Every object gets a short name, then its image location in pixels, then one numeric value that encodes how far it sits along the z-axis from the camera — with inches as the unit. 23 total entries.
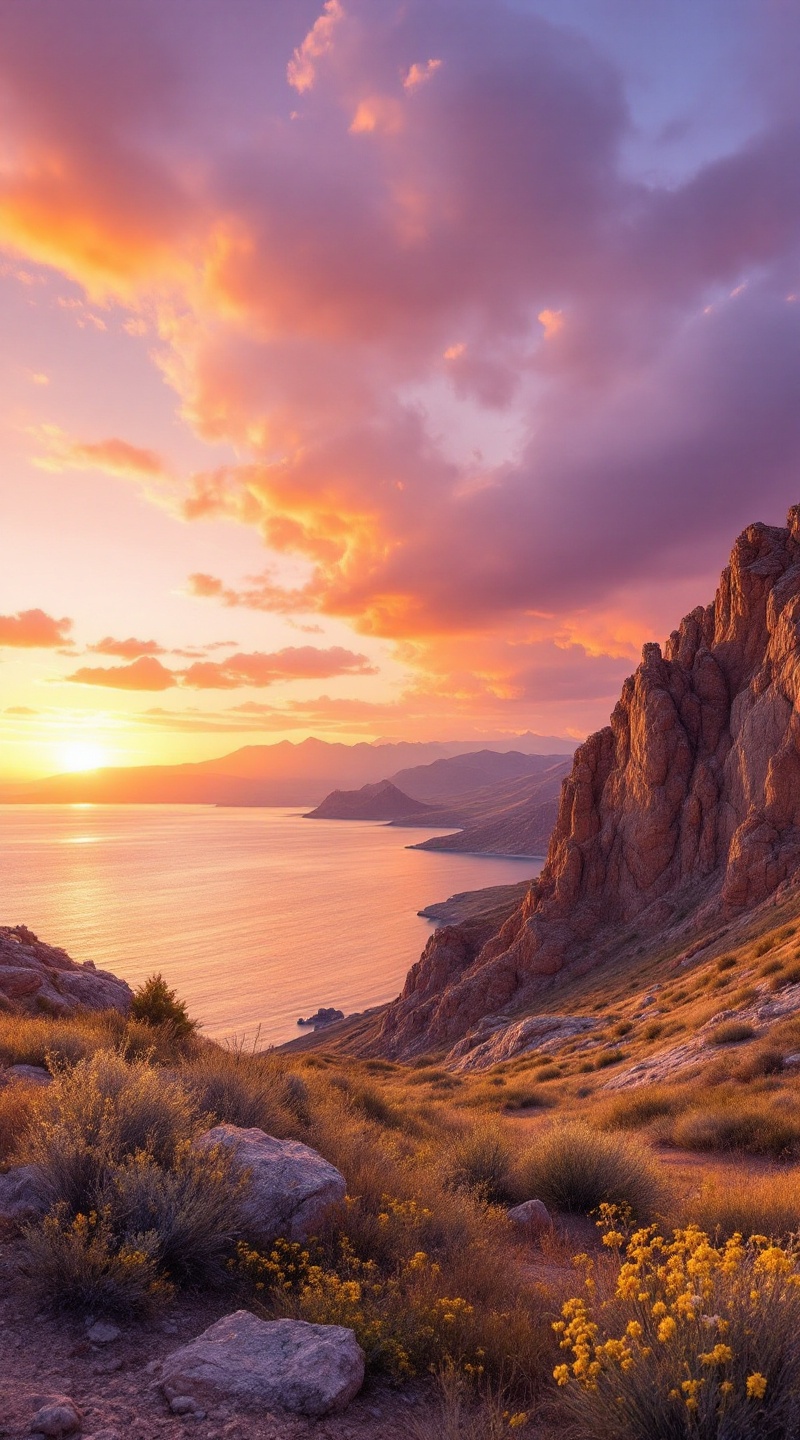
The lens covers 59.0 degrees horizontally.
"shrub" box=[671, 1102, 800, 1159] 436.1
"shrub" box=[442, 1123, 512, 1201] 356.2
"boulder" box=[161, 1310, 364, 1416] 154.2
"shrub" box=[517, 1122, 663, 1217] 339.3
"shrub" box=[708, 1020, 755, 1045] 714.8
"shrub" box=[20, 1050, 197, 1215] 221.6
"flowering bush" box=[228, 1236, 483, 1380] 175.5
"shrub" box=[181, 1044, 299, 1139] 317.4
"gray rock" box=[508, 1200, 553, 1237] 306.2
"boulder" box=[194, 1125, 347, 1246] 233.9
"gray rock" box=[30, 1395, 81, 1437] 137.3
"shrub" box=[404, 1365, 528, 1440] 140.8
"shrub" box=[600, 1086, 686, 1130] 563.1
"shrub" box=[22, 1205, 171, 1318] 191.3
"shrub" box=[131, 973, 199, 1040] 572.4
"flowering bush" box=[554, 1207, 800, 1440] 129.6
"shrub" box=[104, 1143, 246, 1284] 210.7
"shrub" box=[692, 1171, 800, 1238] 270.2
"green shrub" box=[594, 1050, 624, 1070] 899.4
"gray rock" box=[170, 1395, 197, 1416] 149.0
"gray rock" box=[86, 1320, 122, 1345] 180.2
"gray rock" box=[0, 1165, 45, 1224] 223.3
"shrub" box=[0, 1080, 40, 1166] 268.2
